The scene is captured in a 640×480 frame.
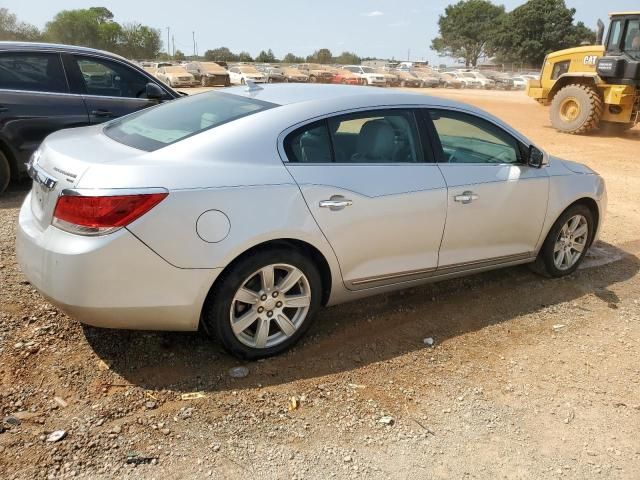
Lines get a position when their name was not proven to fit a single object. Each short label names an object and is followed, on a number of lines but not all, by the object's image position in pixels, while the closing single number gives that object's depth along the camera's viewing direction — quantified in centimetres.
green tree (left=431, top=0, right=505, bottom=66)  8588
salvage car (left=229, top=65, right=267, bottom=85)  3759
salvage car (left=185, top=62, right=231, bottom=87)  3322
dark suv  615
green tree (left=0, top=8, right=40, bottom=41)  5909
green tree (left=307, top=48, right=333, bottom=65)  9159
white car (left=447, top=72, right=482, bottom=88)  4778
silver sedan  279
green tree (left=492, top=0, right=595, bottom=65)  6856
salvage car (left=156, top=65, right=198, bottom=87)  3130
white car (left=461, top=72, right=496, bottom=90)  4722
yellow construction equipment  1333
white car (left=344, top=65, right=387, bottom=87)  4188
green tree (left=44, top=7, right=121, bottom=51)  7619
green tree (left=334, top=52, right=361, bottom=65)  9562
